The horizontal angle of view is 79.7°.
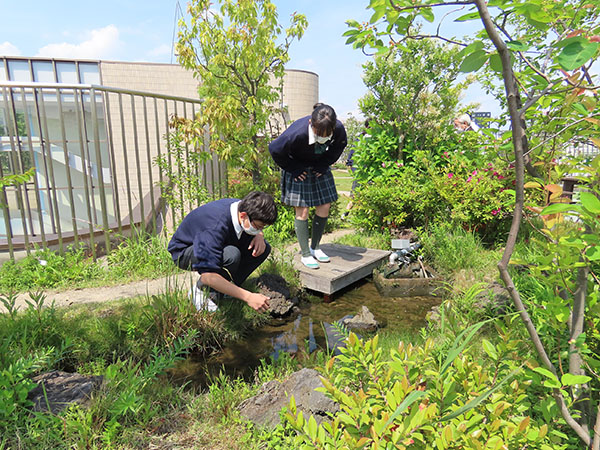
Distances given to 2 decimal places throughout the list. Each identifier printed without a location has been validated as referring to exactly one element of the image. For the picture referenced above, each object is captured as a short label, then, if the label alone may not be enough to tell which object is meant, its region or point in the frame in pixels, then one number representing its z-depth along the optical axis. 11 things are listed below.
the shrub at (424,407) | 0.85
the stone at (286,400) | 1.63
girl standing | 3.40
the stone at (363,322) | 2.82
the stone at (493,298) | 2.64
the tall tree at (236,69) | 4.61
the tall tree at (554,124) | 0.80
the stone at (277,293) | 3.12
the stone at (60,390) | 1.62
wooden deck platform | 3.43
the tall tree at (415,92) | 4.99
